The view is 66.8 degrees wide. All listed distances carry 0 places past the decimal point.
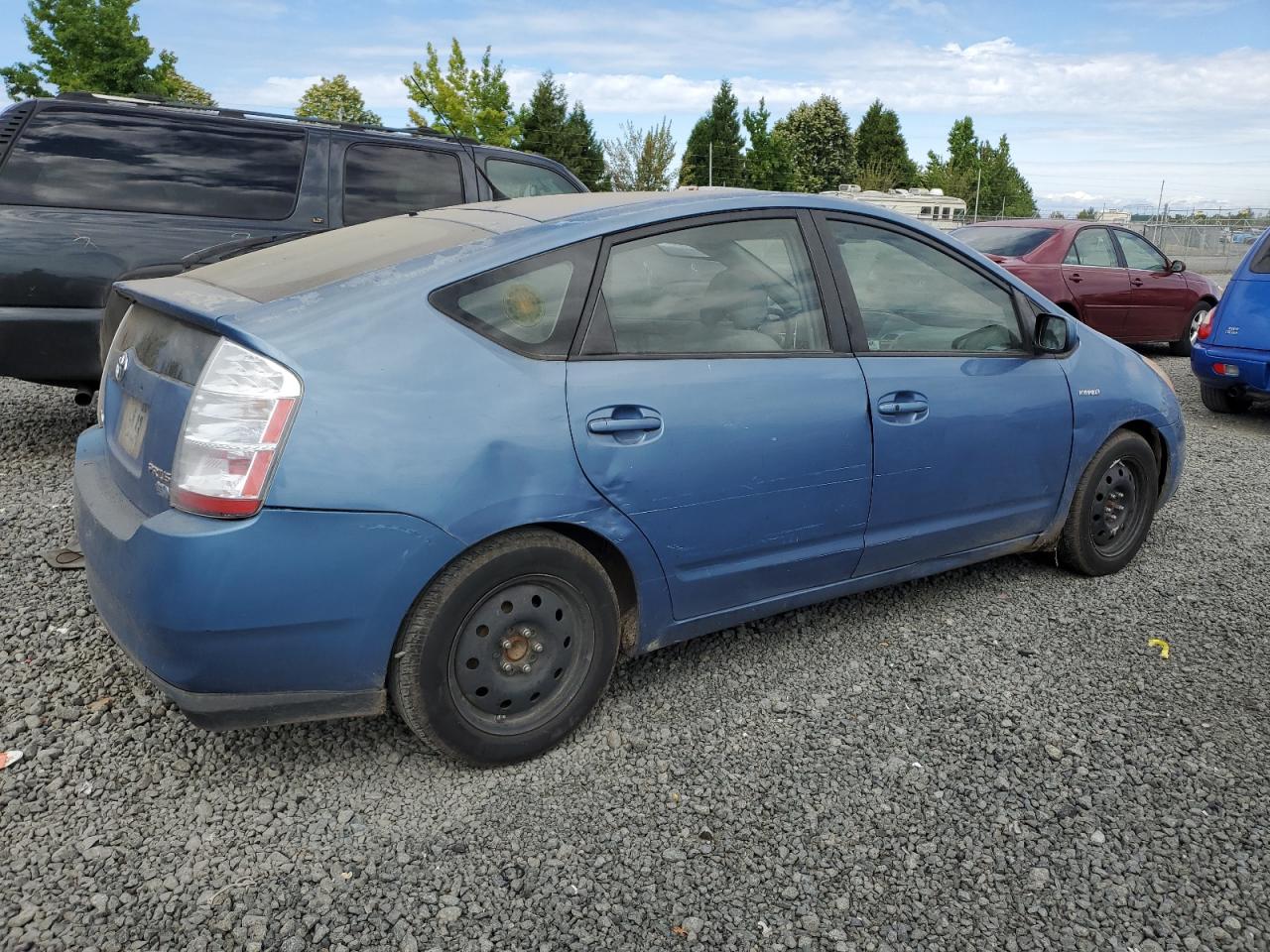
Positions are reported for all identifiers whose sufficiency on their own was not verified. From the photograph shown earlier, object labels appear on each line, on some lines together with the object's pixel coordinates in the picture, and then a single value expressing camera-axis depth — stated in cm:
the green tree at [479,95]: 4112
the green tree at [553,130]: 4650
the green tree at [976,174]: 6775
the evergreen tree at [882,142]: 7056
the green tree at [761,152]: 5919
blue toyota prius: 230
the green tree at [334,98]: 5919
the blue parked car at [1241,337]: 711
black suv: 511
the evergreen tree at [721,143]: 5919
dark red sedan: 1019
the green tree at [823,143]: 6712
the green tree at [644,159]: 5059
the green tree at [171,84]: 3841
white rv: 3434
